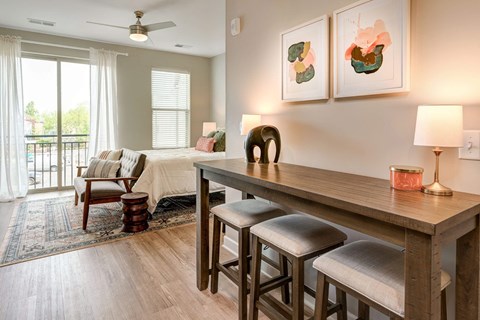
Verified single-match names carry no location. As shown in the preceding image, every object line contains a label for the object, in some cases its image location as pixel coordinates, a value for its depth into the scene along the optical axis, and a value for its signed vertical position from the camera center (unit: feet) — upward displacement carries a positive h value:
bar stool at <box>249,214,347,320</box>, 4.47 -1.55
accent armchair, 10.68 -1.46
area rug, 9.09 -2.90
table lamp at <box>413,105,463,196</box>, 3.63 +0.25
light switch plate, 3.88 +0.02
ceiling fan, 12.22 +5.07
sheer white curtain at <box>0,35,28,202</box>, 14.67 +1.48
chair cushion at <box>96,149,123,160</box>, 14.17 -0.32
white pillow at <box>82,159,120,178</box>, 12.56 -0.89
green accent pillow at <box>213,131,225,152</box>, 15.74 +0.28
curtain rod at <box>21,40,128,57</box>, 15.57 +5.70
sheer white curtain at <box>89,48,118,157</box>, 17.11 +2.82
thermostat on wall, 8.27 +3.47
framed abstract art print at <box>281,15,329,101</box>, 5.80 +1.84
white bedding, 11.98 -1.23
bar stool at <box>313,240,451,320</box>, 3.28 -1.56
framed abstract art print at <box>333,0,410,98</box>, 4.55 +1.69
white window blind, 19.97 +2.73
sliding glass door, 16.29 +1.70
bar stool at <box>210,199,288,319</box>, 5.56 -1.64
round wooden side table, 10.48 -2.30
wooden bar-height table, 2.85 -0.76
